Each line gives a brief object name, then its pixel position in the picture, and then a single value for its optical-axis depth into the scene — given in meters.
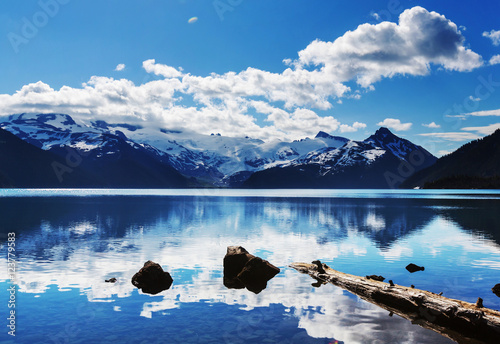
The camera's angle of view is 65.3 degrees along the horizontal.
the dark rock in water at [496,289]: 24.31
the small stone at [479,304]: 17.76
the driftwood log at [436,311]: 16.95
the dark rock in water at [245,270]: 27.62
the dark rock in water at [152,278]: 26.17
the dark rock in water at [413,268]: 32.25
